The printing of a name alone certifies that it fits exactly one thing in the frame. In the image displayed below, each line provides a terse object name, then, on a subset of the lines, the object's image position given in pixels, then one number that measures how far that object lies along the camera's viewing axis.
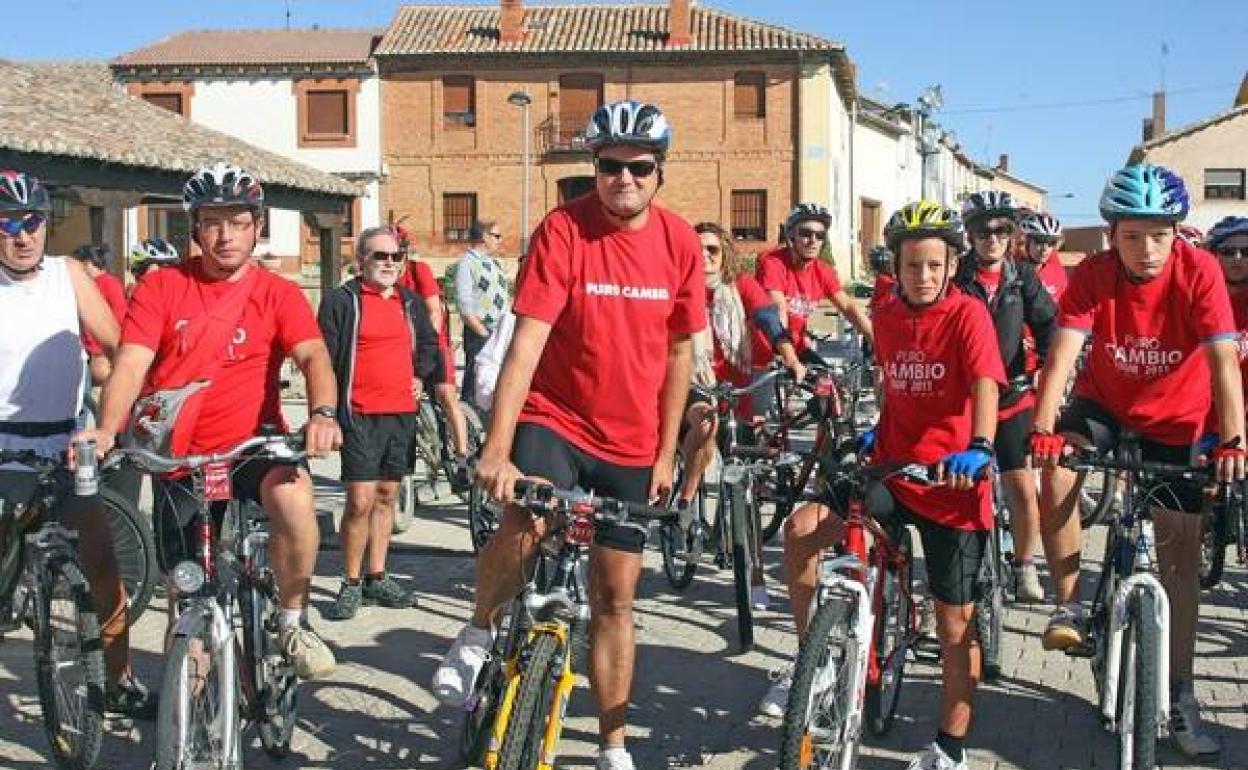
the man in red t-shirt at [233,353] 4.85
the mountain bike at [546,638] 3.99
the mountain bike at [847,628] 4.05
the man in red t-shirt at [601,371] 4.52
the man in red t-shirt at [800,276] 8.19
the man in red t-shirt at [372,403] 7.37
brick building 44.97
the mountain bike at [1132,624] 4.38
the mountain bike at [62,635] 4.83
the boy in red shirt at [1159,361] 5.01
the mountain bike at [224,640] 3.94
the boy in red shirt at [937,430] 4.73
